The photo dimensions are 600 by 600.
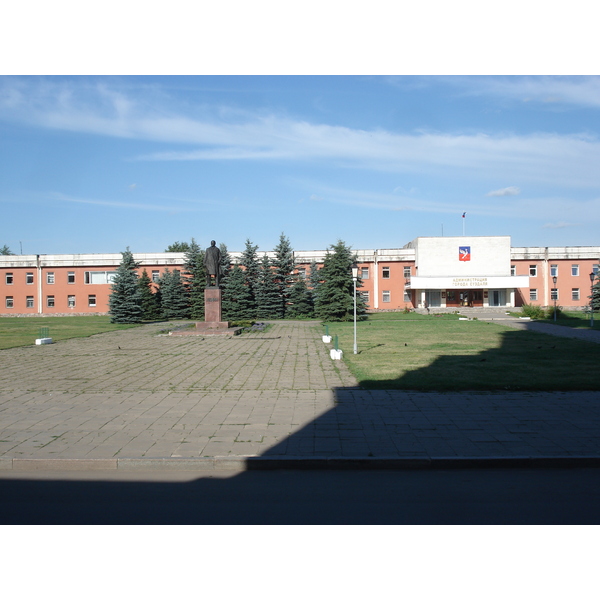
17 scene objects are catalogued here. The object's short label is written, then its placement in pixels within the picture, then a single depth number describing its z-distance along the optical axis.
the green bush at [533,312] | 40.50
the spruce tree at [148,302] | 51.34
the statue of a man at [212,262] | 27.75
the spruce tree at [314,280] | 51.21
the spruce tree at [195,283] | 51.62
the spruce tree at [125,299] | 42.97
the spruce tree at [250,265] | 52.97
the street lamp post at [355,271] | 17.64
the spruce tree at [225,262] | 52.52
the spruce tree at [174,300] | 51.56
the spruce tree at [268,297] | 51.19
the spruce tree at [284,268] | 52.62
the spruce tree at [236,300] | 49.91
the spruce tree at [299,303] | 51.69
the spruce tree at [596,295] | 47.12
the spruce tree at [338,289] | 43.12
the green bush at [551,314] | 40.62
